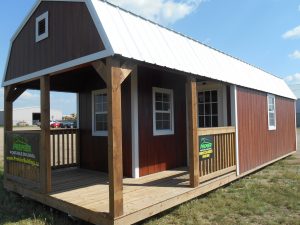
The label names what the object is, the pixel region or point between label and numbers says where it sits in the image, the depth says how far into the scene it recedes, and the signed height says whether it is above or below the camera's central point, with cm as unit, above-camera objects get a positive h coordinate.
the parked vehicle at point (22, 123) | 6494 +78
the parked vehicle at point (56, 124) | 4372 +28
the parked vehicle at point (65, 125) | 4106 +12
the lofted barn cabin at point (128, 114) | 490 +24
